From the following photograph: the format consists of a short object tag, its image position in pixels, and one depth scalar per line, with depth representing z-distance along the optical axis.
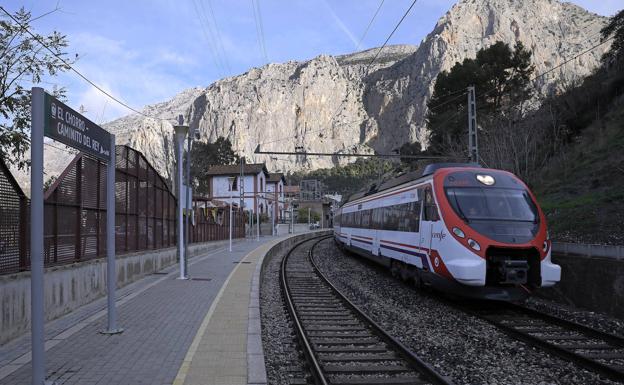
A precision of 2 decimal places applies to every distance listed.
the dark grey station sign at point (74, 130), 5.06
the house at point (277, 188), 88.91
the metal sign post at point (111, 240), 7.50
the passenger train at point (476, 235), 10.44
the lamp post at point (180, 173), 15.24
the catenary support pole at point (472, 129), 21.34
